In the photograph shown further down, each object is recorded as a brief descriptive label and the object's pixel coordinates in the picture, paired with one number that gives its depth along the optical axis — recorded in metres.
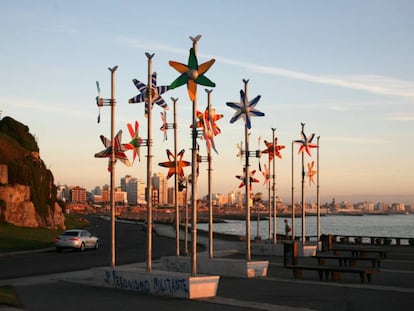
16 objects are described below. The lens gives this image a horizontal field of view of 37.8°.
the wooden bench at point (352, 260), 23.38
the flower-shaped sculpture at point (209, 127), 18.76
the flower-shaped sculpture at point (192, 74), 16.50
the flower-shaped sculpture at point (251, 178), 31.19
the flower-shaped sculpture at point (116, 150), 19.73
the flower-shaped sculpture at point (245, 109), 22.67
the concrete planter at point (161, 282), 16.30
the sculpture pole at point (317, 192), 37.06
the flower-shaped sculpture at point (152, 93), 19.14
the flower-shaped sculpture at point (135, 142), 19.69
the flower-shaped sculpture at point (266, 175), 38.06
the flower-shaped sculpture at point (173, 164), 25.22
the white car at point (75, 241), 36.72
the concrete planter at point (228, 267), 22.14
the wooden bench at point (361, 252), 30.45
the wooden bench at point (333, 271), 19.88
